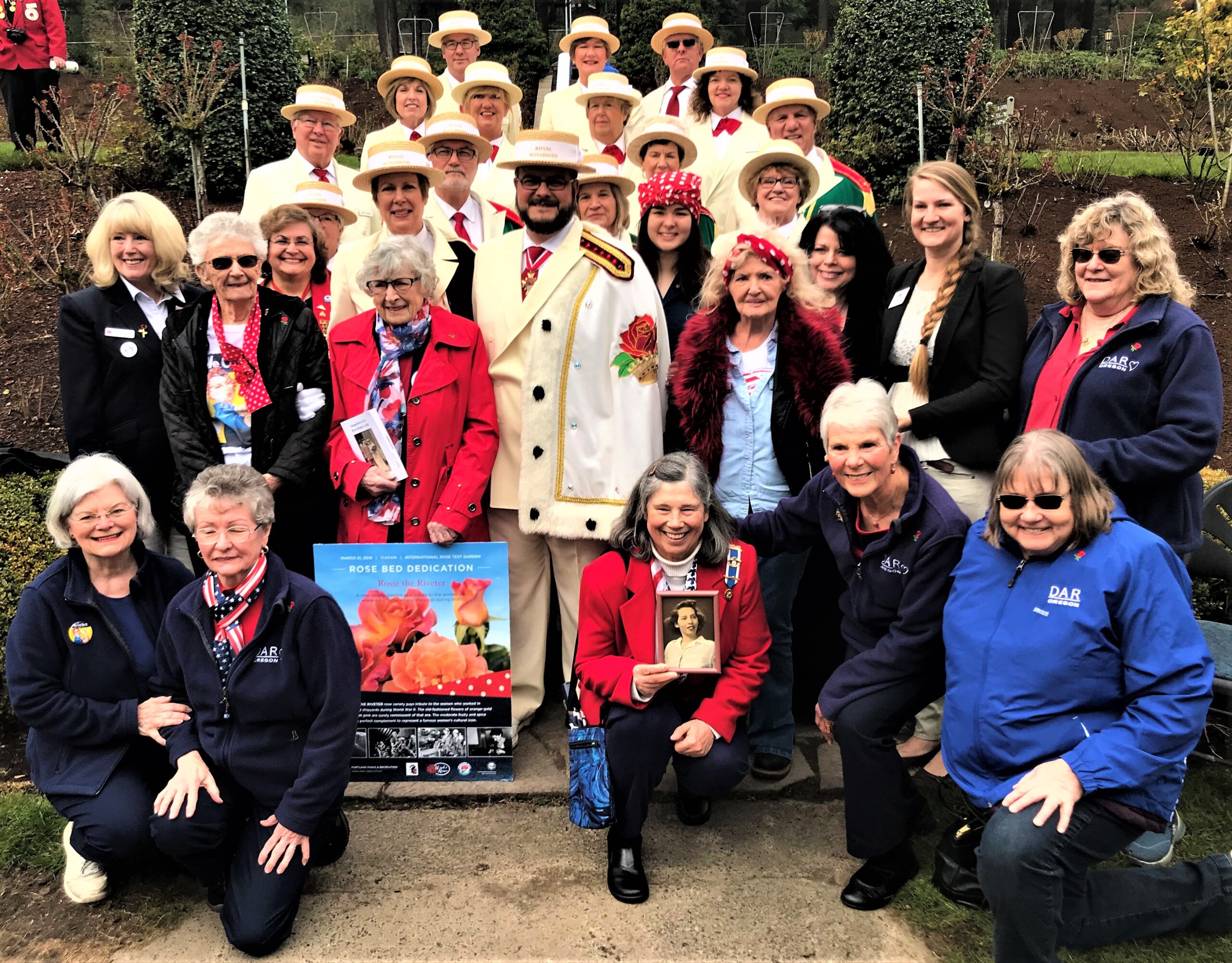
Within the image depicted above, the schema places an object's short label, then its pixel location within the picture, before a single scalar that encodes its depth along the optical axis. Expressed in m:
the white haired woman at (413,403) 4.32
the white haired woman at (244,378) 4.27
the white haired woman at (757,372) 4.25
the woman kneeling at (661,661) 3.81
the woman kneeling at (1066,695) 3.10
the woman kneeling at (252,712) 3.54
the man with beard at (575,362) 4.48
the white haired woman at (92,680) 3.70
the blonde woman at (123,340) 4.42
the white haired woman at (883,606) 3.65
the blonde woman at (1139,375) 3.71
